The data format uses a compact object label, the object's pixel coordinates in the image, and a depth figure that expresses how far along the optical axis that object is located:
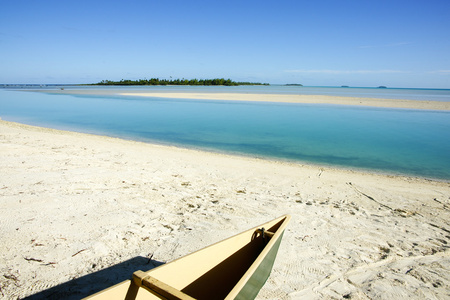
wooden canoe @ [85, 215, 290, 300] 2.22
